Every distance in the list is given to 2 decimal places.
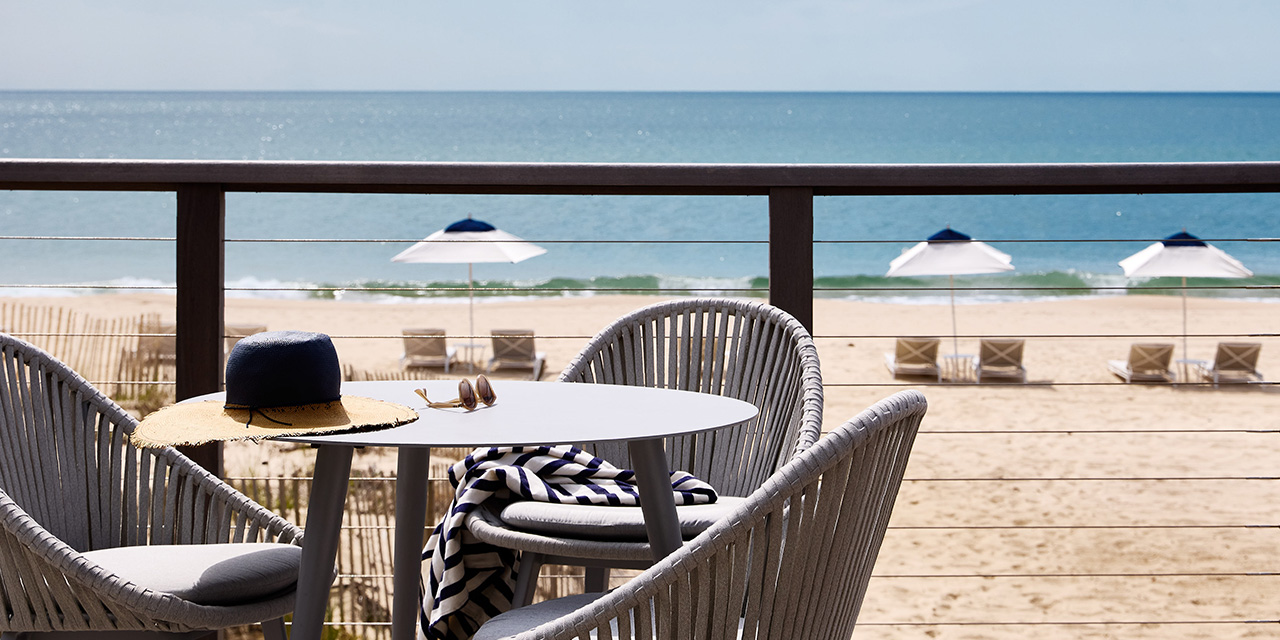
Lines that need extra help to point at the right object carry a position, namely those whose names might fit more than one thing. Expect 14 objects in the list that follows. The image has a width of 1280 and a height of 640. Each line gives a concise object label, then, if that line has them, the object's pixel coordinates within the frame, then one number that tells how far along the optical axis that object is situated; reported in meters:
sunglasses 4.36
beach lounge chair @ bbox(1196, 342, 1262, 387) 27.41
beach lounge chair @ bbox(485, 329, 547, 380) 26.90
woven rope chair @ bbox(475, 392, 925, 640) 3.72
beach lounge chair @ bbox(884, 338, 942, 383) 29.16
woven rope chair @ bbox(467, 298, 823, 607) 4.61
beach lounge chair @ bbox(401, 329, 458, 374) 28.61
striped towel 4.74
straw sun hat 4.07
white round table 4.18
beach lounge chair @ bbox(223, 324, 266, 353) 24.73
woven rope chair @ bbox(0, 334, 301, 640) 4.46
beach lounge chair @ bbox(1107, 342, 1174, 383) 28.32
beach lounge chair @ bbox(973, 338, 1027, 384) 28.27
